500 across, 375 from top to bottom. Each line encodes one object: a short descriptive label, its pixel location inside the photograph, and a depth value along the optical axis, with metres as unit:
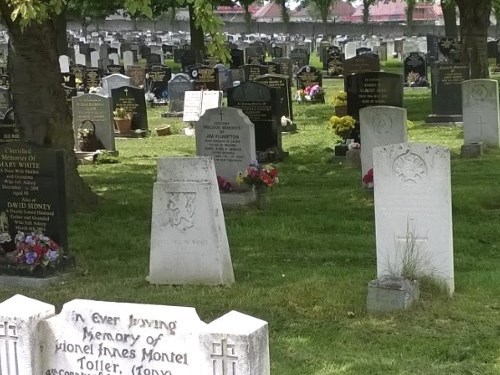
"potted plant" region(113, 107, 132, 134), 19.36
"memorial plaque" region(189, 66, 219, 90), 24.17
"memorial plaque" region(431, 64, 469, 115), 18.69
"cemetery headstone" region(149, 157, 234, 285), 7.56
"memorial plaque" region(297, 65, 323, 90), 25.34
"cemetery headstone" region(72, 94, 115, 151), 16.77
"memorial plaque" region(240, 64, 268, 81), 24.23
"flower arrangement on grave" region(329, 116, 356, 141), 14.30
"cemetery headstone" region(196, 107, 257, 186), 11.45
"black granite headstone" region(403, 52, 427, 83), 28.52
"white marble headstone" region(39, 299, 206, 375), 3.69
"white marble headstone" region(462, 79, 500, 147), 15.05
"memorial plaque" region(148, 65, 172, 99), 26.39
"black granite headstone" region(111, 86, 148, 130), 19.27
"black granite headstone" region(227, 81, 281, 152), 14.46
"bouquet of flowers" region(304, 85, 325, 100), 24.34
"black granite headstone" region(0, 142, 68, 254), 7.90
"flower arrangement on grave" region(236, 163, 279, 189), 11.05
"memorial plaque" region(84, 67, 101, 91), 27.00
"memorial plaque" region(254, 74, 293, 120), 18.47
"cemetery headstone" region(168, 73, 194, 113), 23.16
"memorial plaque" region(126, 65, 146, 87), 28.14
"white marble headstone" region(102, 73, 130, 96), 22.98
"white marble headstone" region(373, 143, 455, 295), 6.79
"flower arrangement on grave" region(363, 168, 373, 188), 11.09
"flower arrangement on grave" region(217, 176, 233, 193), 11.41
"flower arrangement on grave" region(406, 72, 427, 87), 28.58
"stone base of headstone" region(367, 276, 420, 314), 6.55
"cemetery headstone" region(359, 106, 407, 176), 11.71
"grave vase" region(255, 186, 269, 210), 11.26
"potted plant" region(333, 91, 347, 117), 17.16
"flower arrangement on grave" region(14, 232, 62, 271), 7.89
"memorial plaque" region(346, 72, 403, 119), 14.04
